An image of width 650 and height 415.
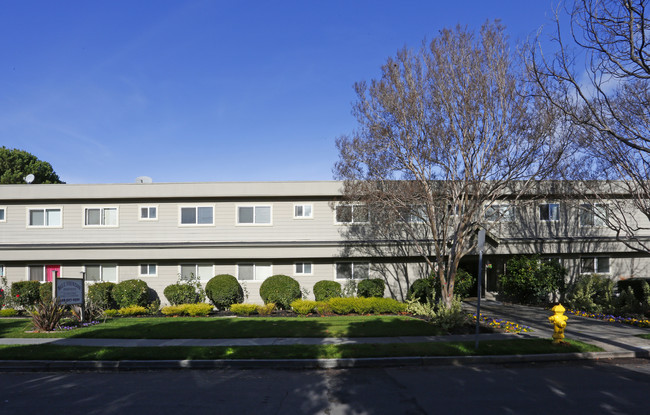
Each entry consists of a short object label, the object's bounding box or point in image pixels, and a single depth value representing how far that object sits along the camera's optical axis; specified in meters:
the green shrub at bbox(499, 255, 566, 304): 18.16
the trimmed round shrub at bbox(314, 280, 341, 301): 18.53
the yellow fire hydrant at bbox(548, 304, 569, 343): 10.69
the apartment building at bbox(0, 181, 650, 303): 19.67
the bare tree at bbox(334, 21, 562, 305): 13.80
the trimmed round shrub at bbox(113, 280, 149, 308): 18.14
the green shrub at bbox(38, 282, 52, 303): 18.62
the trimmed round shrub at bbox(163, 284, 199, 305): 18.39
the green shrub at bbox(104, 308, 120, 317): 17.20
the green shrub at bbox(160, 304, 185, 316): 17.20
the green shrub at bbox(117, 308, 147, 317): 17.22
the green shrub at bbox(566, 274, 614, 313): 16.88
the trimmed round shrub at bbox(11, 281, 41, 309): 18.84
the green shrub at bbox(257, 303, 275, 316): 17.16
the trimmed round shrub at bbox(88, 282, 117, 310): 18.26
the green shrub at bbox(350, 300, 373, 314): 17.00
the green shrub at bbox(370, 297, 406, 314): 17.00
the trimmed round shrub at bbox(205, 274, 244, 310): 18.23
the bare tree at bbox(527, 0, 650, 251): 8.13
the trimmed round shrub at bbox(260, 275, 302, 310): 18.17
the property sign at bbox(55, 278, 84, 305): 14.13
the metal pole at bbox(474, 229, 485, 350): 10.38
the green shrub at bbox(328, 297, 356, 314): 17.02
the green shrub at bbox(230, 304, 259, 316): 17.20
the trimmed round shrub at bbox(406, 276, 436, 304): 17.84
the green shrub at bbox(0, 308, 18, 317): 17.92
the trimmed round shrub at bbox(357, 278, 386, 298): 18.56
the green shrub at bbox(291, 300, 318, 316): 16.89
